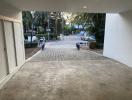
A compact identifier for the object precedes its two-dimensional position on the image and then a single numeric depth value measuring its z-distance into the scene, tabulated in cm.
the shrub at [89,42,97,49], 861
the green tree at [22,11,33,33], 887
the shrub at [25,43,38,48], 902
